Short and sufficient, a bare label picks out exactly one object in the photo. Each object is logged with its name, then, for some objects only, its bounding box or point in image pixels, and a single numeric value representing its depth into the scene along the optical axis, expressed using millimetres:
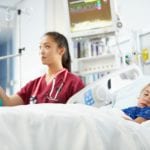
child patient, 1556
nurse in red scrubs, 2078
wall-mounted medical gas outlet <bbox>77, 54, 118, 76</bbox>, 2429
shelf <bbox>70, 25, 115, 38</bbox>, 2365
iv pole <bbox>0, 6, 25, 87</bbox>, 2961
